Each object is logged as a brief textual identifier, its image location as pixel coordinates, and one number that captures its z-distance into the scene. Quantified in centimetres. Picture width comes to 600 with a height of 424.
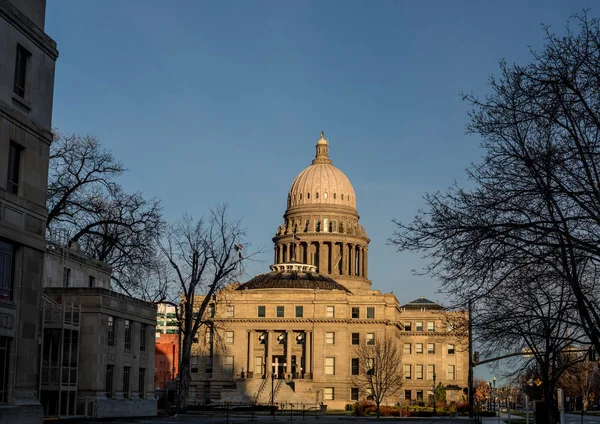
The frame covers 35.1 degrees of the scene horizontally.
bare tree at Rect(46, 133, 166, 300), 5709
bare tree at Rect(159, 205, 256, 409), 6625
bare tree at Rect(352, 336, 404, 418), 11675
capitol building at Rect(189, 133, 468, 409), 13262
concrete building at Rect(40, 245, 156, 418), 4746
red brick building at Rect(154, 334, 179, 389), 16738
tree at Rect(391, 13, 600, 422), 2384
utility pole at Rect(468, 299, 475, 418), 4952
